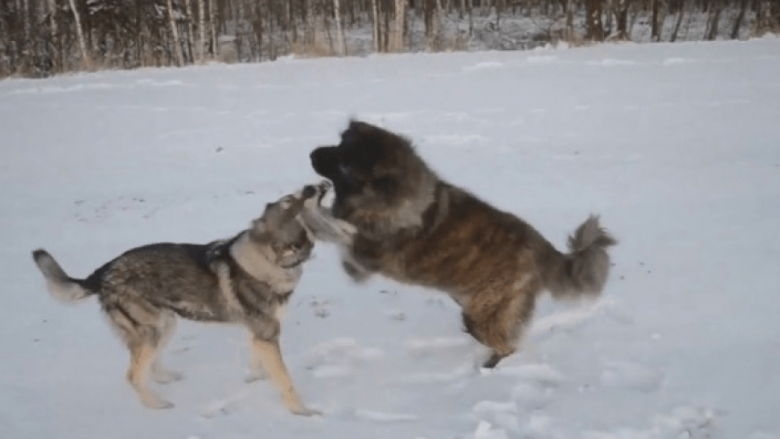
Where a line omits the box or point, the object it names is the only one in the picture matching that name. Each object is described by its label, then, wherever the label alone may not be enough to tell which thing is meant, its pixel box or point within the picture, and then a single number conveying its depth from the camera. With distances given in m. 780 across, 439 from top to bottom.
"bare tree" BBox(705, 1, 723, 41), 19.25
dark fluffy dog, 4.24
